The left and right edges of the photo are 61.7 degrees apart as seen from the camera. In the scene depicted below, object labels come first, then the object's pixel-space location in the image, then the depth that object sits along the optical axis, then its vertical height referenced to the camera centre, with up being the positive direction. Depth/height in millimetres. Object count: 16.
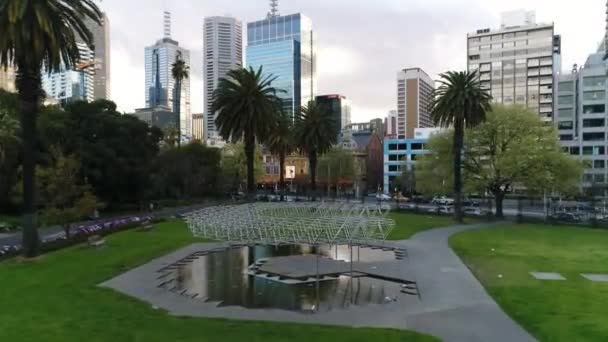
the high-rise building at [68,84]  182625 +29399
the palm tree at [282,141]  68838 +3385
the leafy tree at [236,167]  100250 -529
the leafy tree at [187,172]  73500 -1145
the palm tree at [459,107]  49125 +5666
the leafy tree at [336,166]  120000 -345
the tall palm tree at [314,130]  65438 +4504
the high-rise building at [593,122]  111000 +9661
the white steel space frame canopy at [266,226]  28062 -3622
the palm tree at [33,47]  24734 +5993
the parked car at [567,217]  50906 -5271
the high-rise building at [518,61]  148250 +30913
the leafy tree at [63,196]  31250 -2007
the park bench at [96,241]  30219 -4640
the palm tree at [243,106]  49062 +5654
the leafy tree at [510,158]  50719 +697
